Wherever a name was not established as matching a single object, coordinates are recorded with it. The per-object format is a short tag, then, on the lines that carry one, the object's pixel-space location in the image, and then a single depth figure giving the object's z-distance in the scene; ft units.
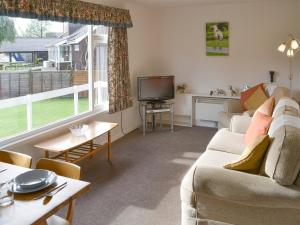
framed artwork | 17.97
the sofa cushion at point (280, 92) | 13.80
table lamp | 14.66
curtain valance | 9.32
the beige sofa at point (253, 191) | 6.52
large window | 10.91
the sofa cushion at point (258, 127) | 9.25
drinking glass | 5.09
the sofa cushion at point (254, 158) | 7.29
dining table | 4.67
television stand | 17.60
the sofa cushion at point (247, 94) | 15.56
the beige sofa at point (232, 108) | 14.89
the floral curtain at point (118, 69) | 15.16
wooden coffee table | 10.69
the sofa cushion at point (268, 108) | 10.93
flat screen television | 17.56
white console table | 18.37
